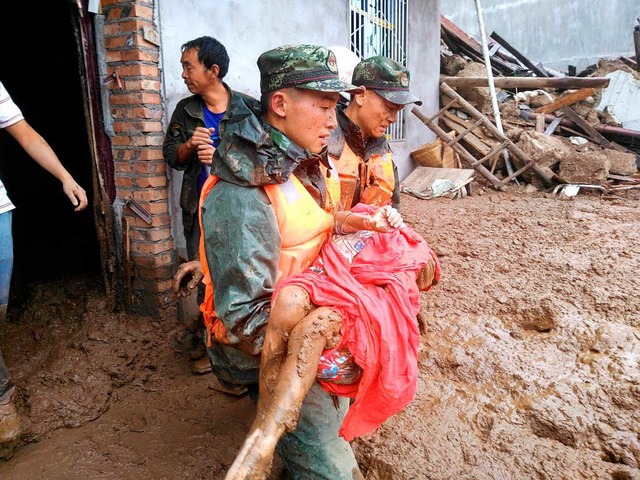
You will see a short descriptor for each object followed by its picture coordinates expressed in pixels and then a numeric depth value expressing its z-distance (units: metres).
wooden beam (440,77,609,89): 8.10
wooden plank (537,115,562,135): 8.60
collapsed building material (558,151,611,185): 6.72
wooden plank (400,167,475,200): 6.93
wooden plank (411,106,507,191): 7.23
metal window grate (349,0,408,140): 6.05
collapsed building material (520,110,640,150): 8.53
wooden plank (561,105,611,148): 8.55
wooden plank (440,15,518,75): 10.55
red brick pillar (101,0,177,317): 3.04
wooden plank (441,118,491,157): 7.78
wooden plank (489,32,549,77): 11.38
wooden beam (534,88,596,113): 8.91
